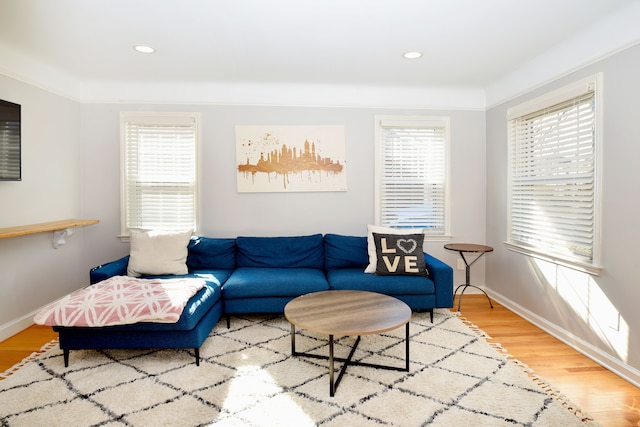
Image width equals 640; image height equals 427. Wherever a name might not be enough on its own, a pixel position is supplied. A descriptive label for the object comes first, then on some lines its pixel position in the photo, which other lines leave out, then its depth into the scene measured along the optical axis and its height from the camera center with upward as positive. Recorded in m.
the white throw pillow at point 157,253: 3.29 -0.46
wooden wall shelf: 2.66 -0.19
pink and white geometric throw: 2.29 -0.69
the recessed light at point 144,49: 2.95 +1.35
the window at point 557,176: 2.67 +0.26
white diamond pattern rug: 1.90 -1.15
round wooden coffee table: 2.11 -0.74
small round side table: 3.61 -0.46
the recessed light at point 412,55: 3.08 +1.36
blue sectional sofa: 2.43 -0.70
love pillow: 3.29 -0.47
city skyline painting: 3.93 +0.54
